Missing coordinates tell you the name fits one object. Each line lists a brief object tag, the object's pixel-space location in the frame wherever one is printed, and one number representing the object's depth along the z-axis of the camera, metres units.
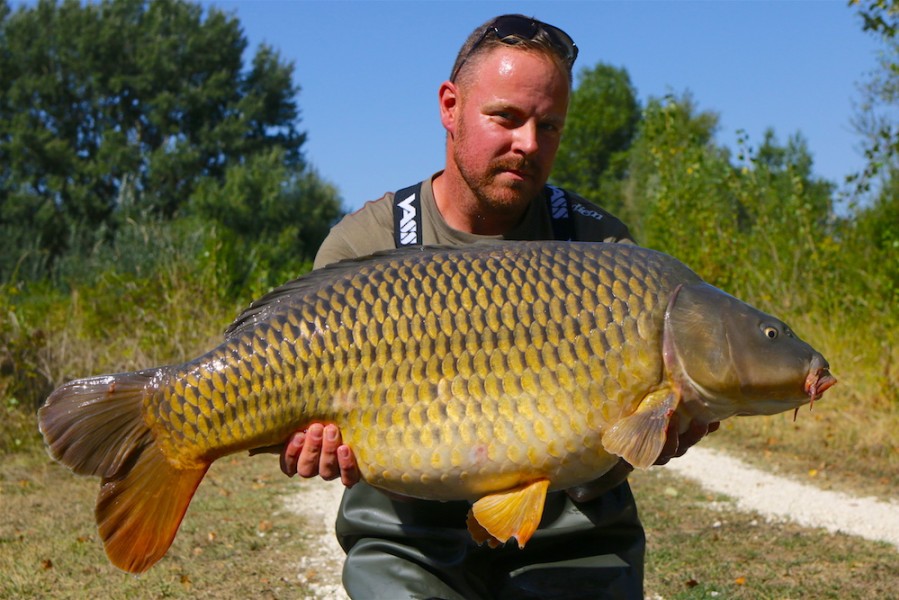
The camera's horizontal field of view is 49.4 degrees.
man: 2.57
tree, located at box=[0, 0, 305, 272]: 26.78
